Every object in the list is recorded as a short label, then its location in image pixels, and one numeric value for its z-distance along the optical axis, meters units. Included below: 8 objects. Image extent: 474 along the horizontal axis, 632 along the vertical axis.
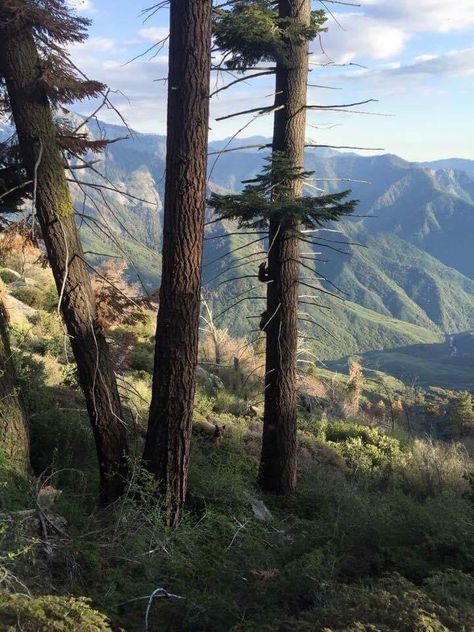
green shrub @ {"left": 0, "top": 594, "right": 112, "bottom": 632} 2.54
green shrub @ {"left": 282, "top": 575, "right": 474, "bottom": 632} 2.34
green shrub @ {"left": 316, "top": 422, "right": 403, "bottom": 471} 11.86
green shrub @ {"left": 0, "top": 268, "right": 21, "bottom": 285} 17.94
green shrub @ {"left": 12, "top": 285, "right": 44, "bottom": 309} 16.31
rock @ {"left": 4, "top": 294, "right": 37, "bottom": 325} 13.05
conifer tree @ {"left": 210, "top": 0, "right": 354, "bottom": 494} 7.39
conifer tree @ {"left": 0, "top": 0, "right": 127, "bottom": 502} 4.77
